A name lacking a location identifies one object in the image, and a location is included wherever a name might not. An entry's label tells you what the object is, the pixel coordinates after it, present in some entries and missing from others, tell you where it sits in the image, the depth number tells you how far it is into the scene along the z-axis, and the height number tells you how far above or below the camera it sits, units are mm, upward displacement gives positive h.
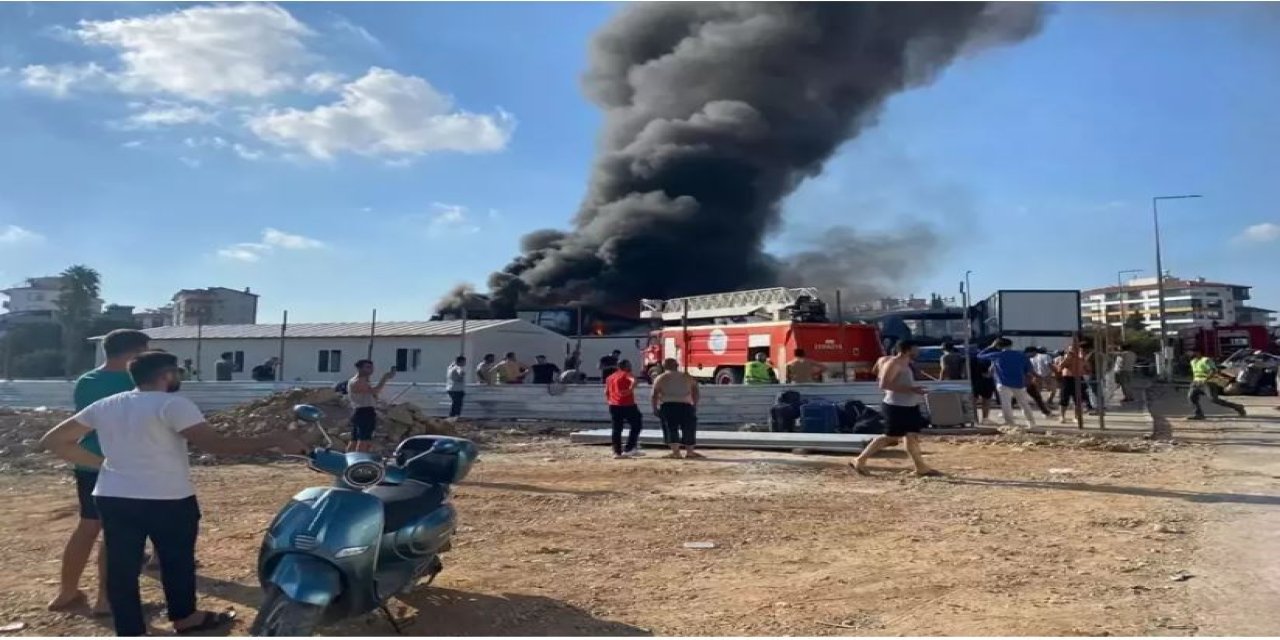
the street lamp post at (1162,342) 31933 +1913
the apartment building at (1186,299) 95438 +10865
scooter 3447 -604
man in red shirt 10984 -144
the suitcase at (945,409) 13297 -224
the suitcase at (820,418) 12531 -347
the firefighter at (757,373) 16031 +332
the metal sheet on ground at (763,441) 10742 -608
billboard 25406 +2272
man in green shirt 4387 -536
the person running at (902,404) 8508 -101
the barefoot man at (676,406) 10766 -170
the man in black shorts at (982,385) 14438 +139
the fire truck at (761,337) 20031 +1278
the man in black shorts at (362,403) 10133 -156
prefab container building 25438 +1282
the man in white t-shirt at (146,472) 3588 -333
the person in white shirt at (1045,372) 17156 +410
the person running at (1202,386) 15352 +160
